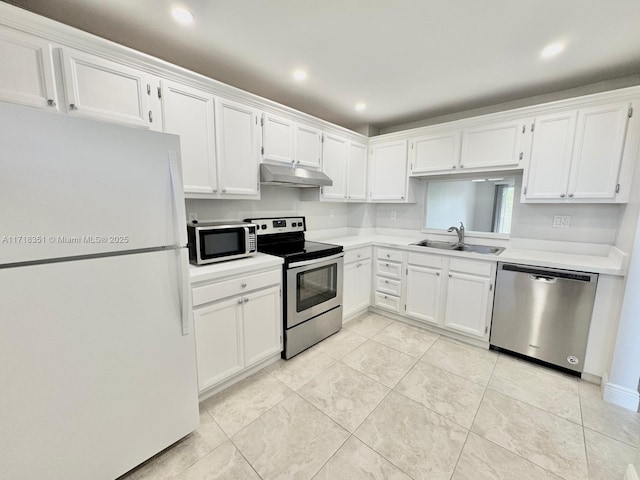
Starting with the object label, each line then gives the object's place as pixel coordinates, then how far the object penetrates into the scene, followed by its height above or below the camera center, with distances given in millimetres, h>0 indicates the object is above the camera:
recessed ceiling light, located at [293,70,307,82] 2256 +1194
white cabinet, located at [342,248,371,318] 2967 -913
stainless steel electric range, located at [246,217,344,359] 2279 -699
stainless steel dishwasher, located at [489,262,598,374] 2061 -864
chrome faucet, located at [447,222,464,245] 3076 -246
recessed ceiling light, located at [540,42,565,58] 1804 +1169
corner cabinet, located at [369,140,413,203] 3316 +490
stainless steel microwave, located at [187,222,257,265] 1871 -265
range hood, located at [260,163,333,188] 2330 +313
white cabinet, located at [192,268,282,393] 1747 -867
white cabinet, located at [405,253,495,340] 2506 -853
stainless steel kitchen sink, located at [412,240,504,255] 2829 -420
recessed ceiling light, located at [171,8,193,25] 1524 +1160
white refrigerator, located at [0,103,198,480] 968 -389
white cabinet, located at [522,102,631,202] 2090 +496
